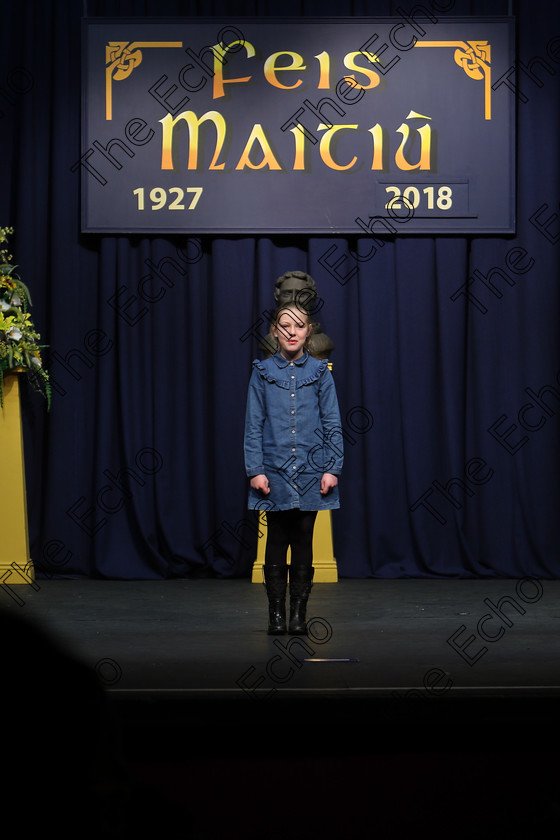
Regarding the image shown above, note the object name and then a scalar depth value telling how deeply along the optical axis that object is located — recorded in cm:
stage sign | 514
